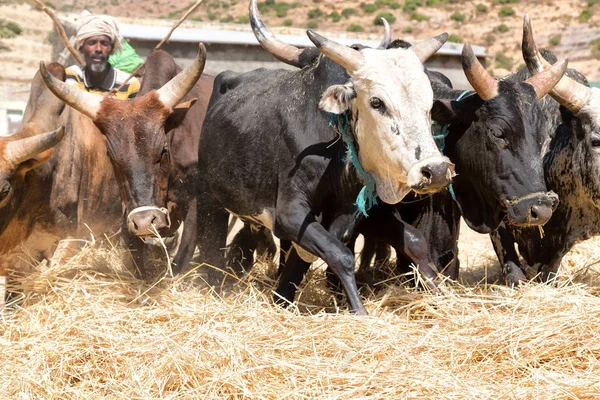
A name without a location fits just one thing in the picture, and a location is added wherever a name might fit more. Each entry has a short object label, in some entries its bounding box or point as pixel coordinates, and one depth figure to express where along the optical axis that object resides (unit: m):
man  6.99
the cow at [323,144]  4.35
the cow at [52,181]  4.97
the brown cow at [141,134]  4.82
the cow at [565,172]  5.10
